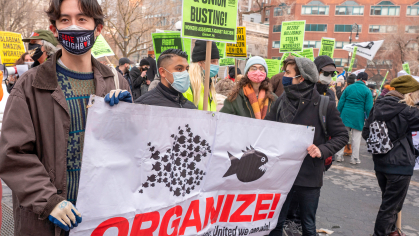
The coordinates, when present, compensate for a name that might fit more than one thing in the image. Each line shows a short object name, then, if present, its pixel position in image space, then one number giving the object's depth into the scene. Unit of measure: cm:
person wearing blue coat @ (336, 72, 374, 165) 870
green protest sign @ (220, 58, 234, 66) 994
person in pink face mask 429
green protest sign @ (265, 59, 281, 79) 1073
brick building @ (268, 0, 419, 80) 6706
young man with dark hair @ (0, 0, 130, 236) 169
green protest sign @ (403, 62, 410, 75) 1201
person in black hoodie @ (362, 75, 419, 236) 386
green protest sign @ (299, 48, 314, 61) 1056
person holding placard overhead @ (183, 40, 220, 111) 403
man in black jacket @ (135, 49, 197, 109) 314
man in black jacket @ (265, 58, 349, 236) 332
